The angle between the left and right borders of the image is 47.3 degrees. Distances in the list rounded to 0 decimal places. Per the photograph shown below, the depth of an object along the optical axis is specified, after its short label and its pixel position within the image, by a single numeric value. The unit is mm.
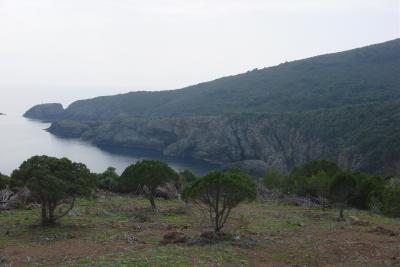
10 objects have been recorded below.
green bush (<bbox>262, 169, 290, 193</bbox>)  51862
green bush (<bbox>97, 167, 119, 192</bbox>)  43688
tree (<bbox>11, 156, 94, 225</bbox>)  21750
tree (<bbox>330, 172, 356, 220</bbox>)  31312
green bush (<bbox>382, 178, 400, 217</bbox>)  26800
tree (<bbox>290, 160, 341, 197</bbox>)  37594
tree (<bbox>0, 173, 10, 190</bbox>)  36125
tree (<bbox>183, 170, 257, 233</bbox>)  20438
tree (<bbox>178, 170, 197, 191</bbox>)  50934
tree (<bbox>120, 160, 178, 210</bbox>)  30594
